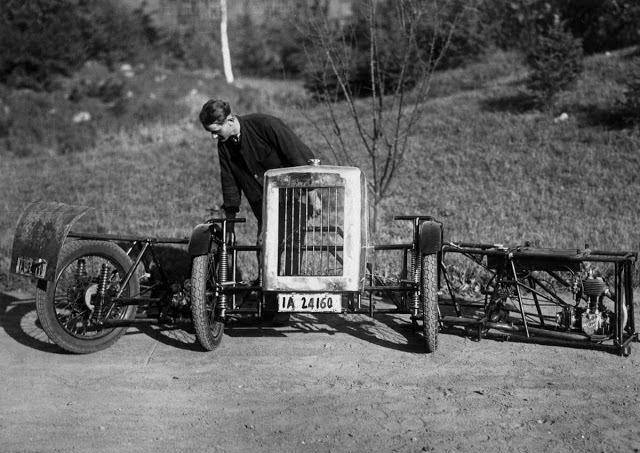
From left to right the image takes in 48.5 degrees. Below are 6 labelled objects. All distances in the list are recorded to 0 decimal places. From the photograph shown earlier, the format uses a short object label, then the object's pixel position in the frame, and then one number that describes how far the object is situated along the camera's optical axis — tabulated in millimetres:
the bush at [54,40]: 29297
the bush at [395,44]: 9367
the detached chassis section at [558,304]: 5355
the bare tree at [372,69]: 8523
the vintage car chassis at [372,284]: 5410
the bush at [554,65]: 14102
